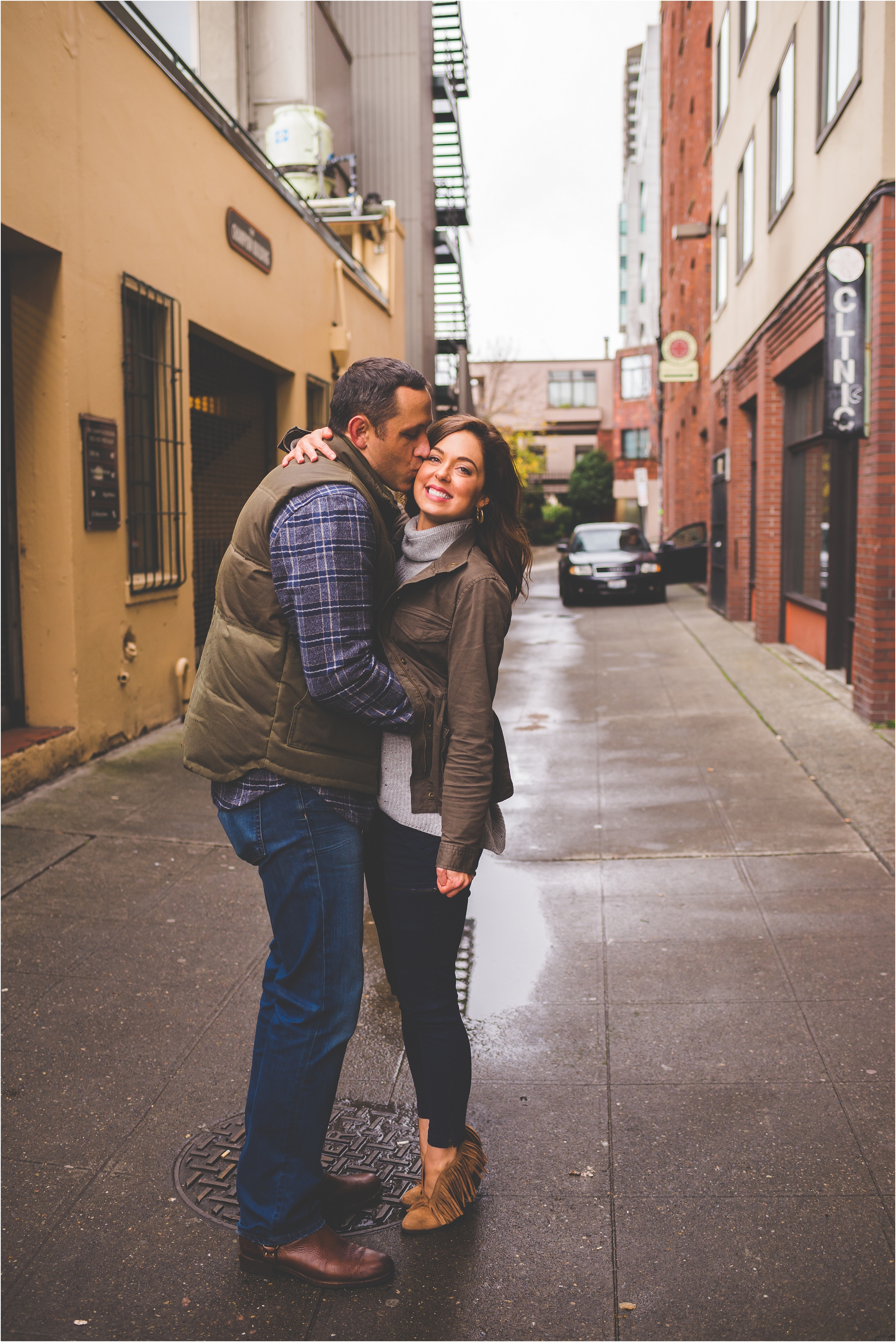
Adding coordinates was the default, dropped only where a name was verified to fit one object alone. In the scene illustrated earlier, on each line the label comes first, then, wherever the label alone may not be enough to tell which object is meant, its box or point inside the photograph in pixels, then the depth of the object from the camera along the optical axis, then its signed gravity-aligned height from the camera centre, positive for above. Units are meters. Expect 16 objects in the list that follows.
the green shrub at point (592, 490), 57.62 +3.55
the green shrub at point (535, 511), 52.81 +2.29
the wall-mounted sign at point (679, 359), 21.86 +3.92
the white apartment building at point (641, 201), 48.34 +18.18
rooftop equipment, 13.39 +5.16
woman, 2.48 -0.46
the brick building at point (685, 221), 23.41 +7.65
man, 2.33 -0.41
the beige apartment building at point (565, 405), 69.81 +9.78
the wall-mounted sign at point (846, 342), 8.23 +1.59
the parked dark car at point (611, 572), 19.92 -0.27
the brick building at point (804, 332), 8.14 +2.28
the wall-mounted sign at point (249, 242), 9.27 +2.79
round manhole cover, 2.75 -1.59
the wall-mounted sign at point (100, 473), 6.68 +0.56
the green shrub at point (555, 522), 54.38 +1.78
